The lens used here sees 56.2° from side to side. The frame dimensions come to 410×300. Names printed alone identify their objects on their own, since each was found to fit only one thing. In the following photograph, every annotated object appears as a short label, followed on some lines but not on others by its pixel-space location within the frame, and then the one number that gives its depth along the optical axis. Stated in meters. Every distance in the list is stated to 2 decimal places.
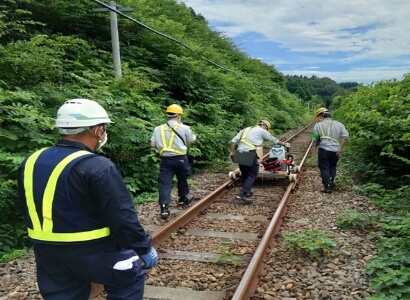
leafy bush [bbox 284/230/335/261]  5.31
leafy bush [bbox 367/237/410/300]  4.09
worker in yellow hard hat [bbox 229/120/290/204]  8.43
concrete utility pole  9.97
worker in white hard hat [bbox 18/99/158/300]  2.48
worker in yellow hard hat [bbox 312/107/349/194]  9.16
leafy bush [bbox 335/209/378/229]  6.46
